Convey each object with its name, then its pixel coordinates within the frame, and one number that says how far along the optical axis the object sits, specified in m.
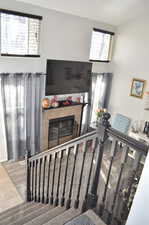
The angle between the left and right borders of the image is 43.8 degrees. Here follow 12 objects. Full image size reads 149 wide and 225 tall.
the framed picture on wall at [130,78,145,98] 4.60
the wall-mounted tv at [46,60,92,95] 3.92
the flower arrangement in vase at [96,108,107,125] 4.96
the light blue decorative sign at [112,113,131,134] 4.96
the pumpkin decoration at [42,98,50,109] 4.12
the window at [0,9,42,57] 3.30
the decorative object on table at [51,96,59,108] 4.27
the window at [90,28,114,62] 4.81
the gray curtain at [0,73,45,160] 3.58
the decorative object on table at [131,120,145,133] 4.62
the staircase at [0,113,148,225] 1.28
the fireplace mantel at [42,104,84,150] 4.25
